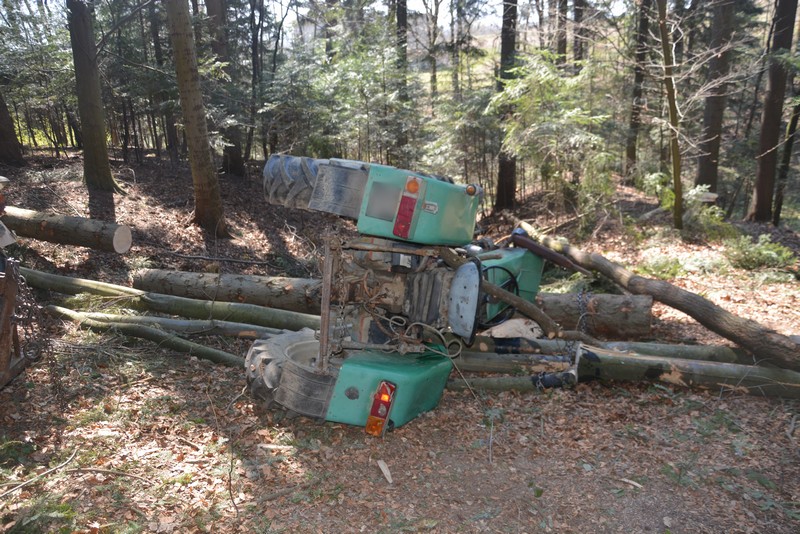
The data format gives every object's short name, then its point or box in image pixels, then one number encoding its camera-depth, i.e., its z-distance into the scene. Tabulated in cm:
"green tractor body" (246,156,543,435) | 455
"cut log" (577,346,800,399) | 524
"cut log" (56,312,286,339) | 661
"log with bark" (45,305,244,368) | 614
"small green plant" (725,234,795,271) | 887
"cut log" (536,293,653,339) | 690
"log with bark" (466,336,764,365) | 595
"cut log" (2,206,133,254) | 807
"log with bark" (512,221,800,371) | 538
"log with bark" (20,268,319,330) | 686
